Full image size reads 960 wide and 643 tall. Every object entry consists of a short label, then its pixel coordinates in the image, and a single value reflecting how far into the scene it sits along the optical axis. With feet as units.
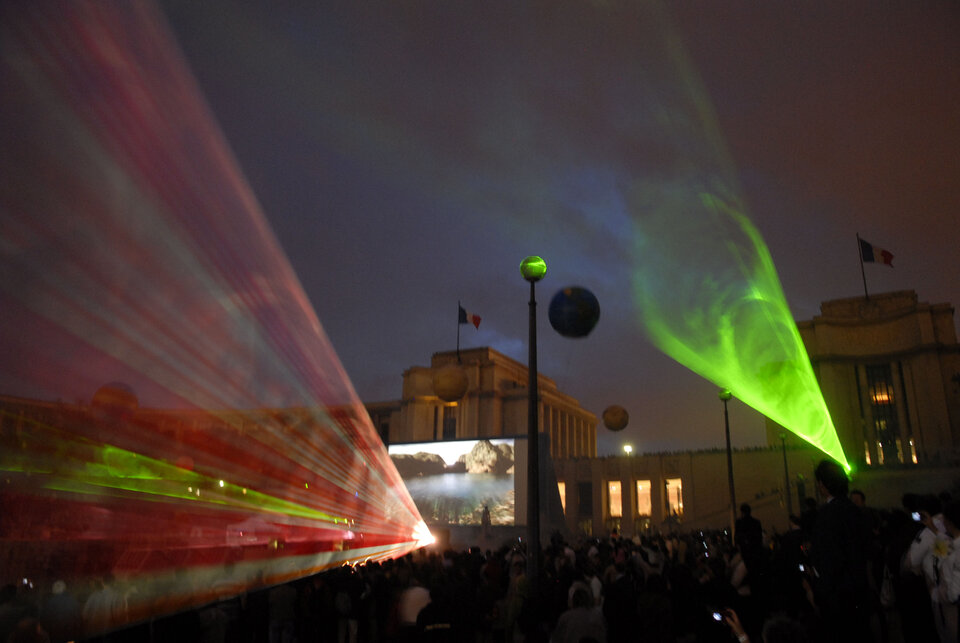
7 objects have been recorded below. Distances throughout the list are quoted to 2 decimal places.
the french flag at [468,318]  155.17
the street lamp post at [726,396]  70.79
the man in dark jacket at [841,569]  15.80
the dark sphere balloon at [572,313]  36.63
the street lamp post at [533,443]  30.50
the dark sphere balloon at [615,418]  148.66
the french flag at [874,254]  144.66
